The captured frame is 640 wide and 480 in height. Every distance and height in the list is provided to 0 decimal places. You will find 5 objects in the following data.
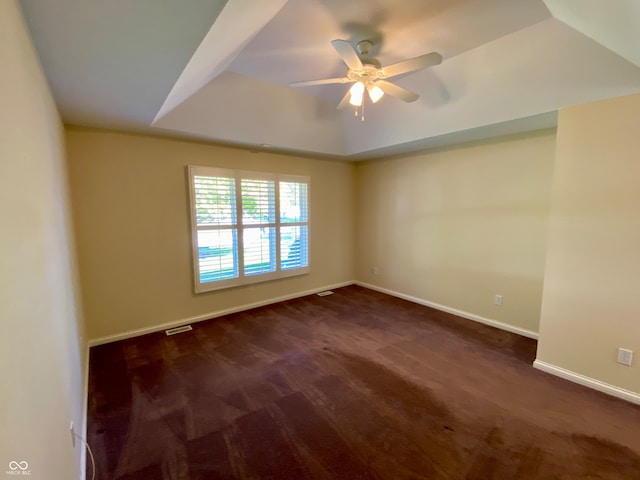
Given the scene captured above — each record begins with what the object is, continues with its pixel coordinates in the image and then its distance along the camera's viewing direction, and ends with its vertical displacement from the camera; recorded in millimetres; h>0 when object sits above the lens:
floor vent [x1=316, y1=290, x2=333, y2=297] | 4809 -1329
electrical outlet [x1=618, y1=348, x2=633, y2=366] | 2244 -1107
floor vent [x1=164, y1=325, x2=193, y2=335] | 3416 -1380
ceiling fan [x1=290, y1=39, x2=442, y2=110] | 2051 +1111
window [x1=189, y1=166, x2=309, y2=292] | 3656 -160
